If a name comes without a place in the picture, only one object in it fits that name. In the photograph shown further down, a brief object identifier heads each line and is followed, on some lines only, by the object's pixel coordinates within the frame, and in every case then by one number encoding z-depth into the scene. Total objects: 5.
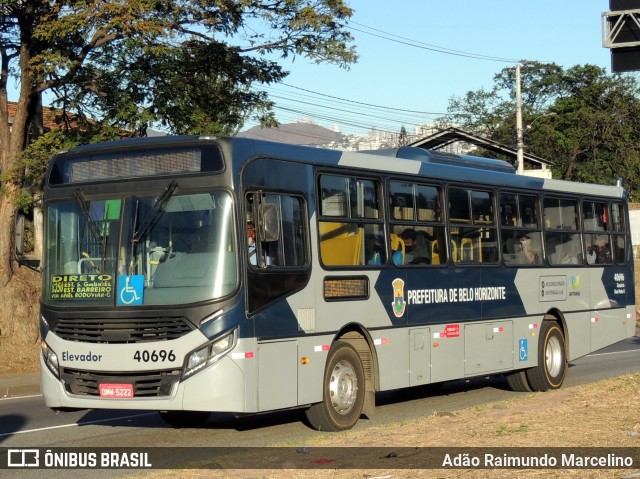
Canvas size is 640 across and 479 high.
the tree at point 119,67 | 20.70
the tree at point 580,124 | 71.94
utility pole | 45.28
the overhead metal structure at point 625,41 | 13.41
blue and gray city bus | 10.93
